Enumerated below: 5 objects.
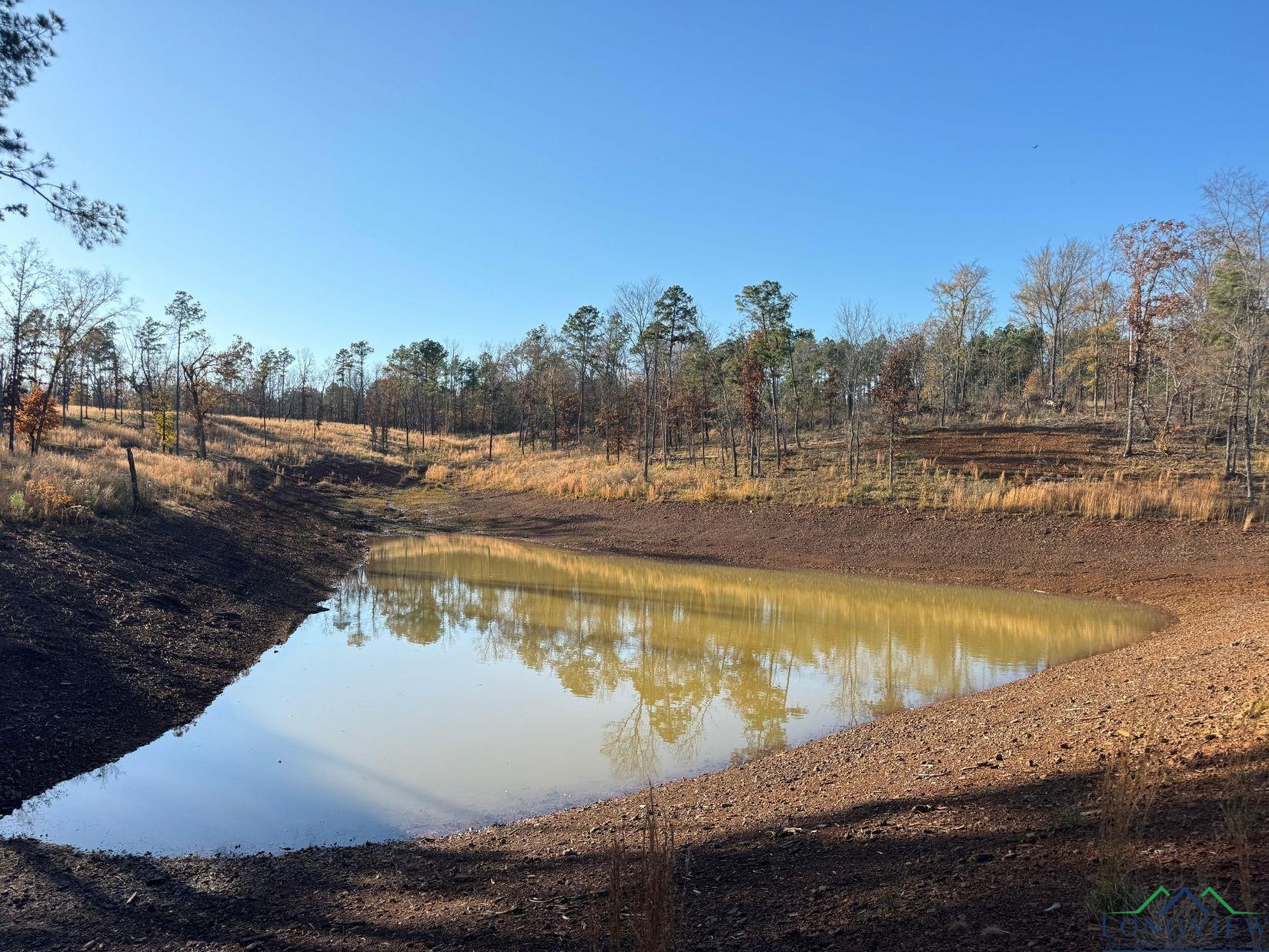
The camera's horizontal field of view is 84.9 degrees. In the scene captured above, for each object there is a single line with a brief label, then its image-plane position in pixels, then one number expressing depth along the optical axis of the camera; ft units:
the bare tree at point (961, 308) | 154.10
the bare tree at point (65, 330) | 106.17
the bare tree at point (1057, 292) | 145.38
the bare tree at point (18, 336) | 94.73
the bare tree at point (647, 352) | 129.66
